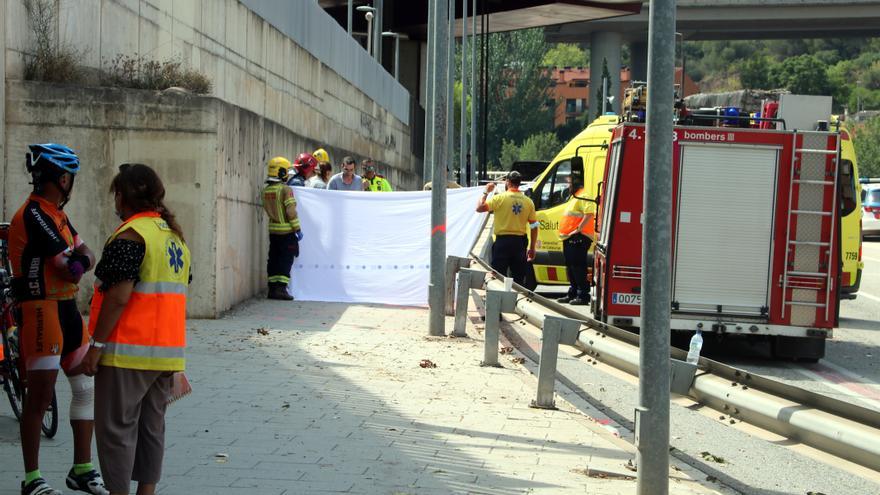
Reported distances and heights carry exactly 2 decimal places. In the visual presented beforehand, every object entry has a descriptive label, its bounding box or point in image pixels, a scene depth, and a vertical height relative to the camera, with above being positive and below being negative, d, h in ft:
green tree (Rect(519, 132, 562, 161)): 426.10 +1.28
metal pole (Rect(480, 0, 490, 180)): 157.48 +6.72
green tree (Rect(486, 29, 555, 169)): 453.99 +22.33
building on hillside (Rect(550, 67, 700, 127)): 588.50 +26.94
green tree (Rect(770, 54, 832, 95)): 526.98 +33.95
